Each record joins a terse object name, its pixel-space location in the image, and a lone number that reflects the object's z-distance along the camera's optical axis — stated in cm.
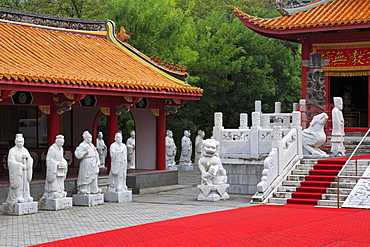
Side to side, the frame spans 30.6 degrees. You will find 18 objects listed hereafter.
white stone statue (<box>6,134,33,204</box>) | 1473
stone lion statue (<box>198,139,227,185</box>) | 1731
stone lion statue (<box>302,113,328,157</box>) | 1873
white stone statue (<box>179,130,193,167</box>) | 3003
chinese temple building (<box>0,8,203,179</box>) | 1744
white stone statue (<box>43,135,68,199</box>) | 1572
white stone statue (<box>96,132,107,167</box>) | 2783
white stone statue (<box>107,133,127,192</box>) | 1741
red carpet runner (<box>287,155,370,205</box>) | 1627
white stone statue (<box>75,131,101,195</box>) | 1659
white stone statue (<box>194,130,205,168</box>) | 3042
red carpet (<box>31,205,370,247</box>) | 1073
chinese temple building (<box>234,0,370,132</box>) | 2169
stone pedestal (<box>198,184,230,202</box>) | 1723
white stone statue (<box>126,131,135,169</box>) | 2716
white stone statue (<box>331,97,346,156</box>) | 1908
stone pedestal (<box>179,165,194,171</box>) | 3017
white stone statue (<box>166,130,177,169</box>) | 2900
